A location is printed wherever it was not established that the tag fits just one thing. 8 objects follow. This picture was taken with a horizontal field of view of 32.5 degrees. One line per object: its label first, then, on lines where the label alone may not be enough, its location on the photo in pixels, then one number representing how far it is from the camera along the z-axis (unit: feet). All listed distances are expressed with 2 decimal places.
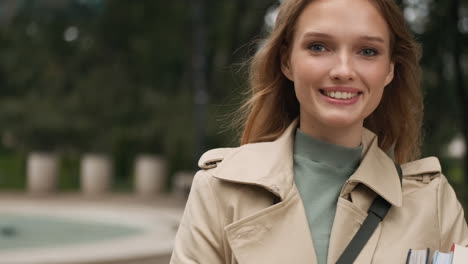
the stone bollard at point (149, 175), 60.48
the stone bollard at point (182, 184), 54.70
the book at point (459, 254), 5.76
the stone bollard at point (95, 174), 60.23
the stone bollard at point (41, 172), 60.70
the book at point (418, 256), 5.93
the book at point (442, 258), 5.80
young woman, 6.19
